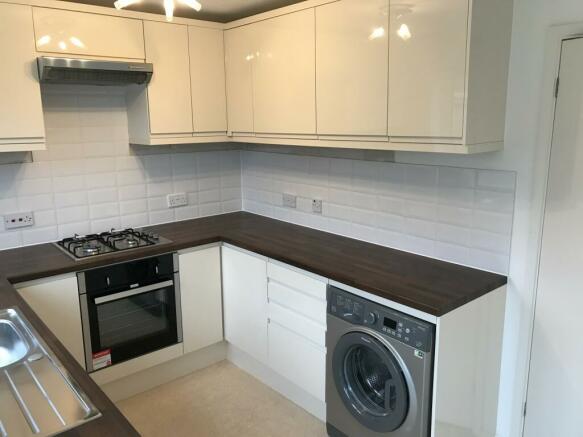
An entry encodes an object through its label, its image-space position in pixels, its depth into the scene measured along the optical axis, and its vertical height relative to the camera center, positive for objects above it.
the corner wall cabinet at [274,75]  2.62 +0.31
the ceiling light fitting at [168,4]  1.91 +0.49
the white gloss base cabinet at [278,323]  2.53 -1.08
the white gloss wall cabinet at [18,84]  2.37 +0.23
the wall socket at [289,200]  3.33 -0.48
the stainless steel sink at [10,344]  1.67 -0.74
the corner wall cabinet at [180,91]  2.90 +0.24
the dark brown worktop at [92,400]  1.17 -0.70
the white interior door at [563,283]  1.97 -0.65
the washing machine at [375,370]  1.99 -1.04
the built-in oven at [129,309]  2.64 -1.00
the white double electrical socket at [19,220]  2.79 -0.50
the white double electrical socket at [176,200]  3.41 -0.48
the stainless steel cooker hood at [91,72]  2.44 +0.31
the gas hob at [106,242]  2.71 -0.64
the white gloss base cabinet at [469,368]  1.99 -1.02
